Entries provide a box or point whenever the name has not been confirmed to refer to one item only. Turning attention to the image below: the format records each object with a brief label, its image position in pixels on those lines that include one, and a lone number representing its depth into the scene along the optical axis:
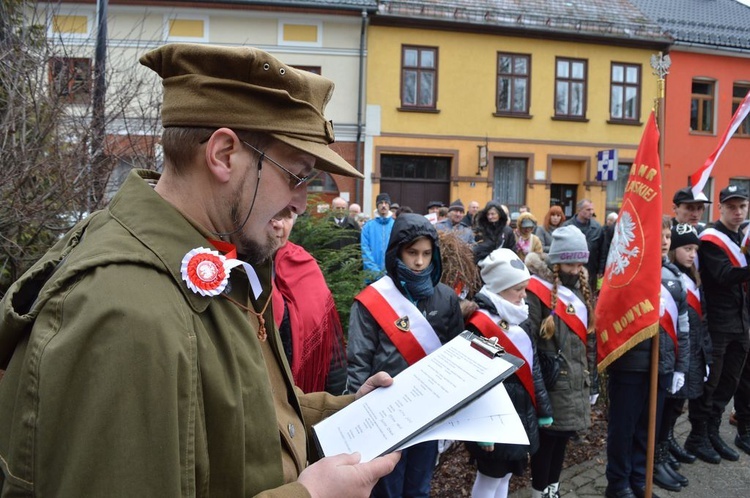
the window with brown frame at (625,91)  19.08
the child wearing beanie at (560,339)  3.71
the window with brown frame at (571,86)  18.75
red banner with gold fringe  3.77
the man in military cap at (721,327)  5.01
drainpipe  17.09
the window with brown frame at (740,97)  20.52
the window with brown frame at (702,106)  20.22
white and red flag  4.68
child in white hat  3.50
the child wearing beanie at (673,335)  4.26
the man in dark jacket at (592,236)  8.77
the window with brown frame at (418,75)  17.73
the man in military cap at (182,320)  0.93
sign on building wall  16.62
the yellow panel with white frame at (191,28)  16.34
